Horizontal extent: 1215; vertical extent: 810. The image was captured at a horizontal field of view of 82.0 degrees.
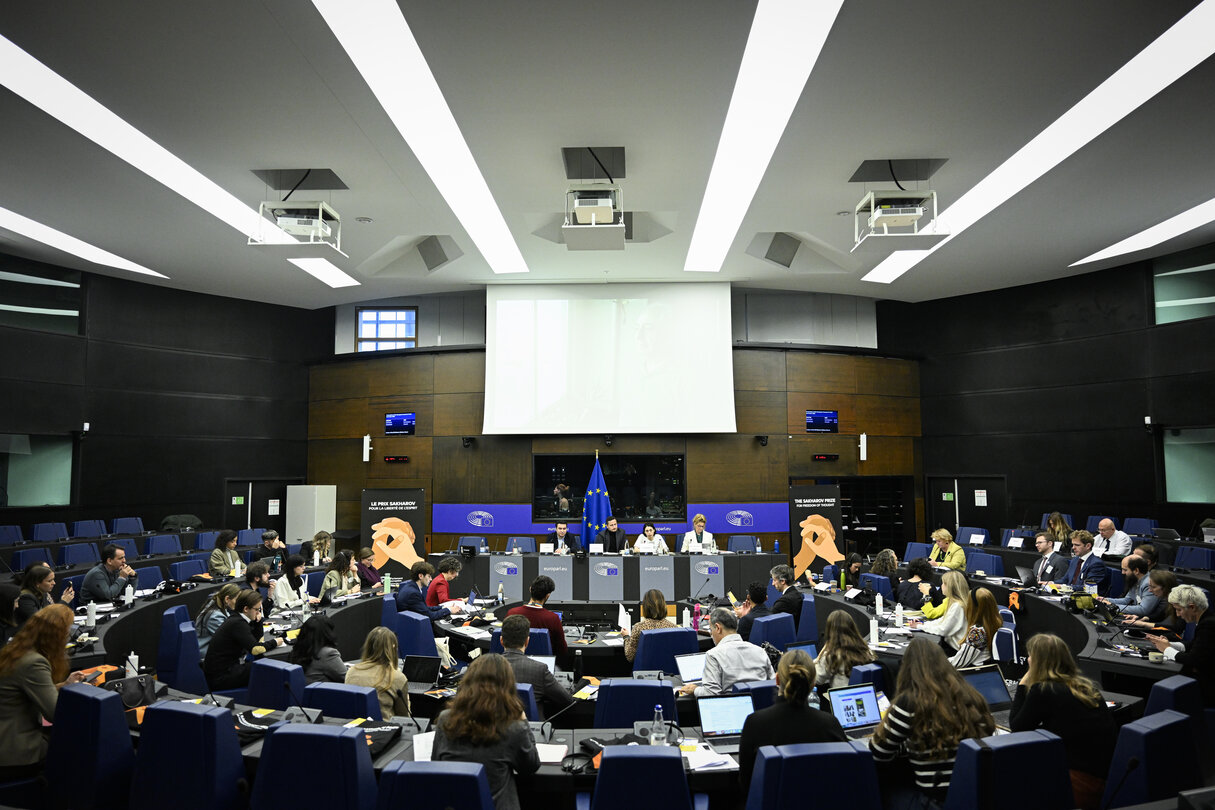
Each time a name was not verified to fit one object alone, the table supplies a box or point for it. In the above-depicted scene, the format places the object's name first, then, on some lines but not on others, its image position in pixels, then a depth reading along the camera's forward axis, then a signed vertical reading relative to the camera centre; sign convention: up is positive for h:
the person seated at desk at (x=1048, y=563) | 8.19 -1.16
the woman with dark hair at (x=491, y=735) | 2.87 -1.12
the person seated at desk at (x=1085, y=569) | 7.46 -1.16
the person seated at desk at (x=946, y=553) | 9.12 -1.19
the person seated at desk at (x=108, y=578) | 7.02 -1.14
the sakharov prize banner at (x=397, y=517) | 12.44 -0.95
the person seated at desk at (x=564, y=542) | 10.85 -1.23
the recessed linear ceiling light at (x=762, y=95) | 5.22 +3.35
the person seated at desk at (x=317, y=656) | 4.41 -1.20
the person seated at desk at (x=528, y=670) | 4.11 -1.21
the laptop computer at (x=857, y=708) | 3.65 -1.28
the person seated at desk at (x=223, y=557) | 8.34 -1.09
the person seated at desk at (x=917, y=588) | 6.56 -1.17
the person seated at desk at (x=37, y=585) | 5.60 -0.98
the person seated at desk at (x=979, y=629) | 4.48 -1.12
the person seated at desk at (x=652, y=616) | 5.48 -1.21
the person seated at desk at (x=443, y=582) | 7.21 -1.22
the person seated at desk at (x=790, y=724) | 2.96 -1.11
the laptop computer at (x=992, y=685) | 3.93 -1.25
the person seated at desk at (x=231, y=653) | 5.05 -1.36
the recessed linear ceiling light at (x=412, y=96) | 5.25 +3.37
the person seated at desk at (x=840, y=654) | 4.19 -1.14
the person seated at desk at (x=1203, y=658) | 4.26 -1.20
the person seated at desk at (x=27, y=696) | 3.32 -1.10
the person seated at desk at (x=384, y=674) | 3.99 -1.20
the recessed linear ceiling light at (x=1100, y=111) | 5.44 +3.26
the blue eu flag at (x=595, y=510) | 12.33 -0.78
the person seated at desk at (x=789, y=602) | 6.53 -1.28
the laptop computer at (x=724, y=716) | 3.55 -1.29
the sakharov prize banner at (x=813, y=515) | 12.25 -0.90
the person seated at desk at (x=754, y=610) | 5.86 -1.27
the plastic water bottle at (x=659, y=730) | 3.37 -1.29
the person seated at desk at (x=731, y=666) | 4.22 -1.22
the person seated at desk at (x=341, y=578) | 7.60 -1.25
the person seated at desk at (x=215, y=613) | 5.55 -1.18
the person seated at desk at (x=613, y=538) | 10.96 -1.15
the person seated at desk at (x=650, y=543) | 10.65 -1.20
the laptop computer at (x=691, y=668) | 4.49 -1.30
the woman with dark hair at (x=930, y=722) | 2.96 -1.11
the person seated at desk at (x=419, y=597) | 6.78 -1.27
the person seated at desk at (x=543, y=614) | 5.38 -1.17
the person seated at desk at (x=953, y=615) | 5.34 -1.15
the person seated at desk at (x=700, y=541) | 10.81 -1.18
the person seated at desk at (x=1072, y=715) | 3.24 -1.18
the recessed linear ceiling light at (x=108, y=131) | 5.77 +3.25
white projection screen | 12.81 +1.85
